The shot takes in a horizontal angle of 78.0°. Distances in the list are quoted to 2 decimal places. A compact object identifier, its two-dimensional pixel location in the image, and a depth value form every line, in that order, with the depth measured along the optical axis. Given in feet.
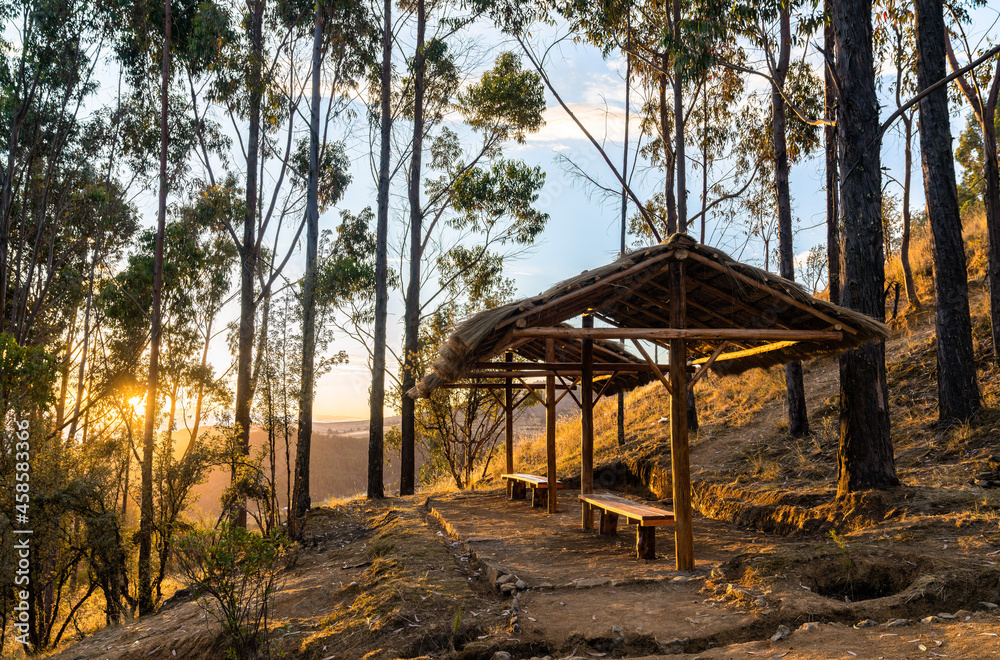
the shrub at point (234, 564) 15.51
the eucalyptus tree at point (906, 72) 46.93
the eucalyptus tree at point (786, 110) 35.99
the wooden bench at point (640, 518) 19.60
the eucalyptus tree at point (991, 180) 30.94
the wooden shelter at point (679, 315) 19.21
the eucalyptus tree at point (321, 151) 39.89
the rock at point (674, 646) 12.82
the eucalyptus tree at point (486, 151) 58.65
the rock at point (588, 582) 17.21
